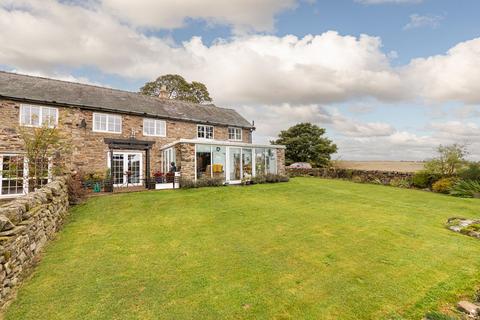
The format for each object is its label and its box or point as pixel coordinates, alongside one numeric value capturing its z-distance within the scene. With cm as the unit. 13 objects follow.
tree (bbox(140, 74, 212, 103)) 3138
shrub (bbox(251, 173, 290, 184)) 1673
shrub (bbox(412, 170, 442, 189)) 1710
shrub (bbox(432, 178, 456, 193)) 1569
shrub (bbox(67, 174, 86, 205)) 1046
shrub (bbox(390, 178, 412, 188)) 1831
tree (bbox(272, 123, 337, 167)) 3475
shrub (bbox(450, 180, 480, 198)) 1445
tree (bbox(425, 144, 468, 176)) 1692
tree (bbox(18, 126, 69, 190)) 1152
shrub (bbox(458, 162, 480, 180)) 1535
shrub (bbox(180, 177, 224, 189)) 1405
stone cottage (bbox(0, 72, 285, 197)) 1373
